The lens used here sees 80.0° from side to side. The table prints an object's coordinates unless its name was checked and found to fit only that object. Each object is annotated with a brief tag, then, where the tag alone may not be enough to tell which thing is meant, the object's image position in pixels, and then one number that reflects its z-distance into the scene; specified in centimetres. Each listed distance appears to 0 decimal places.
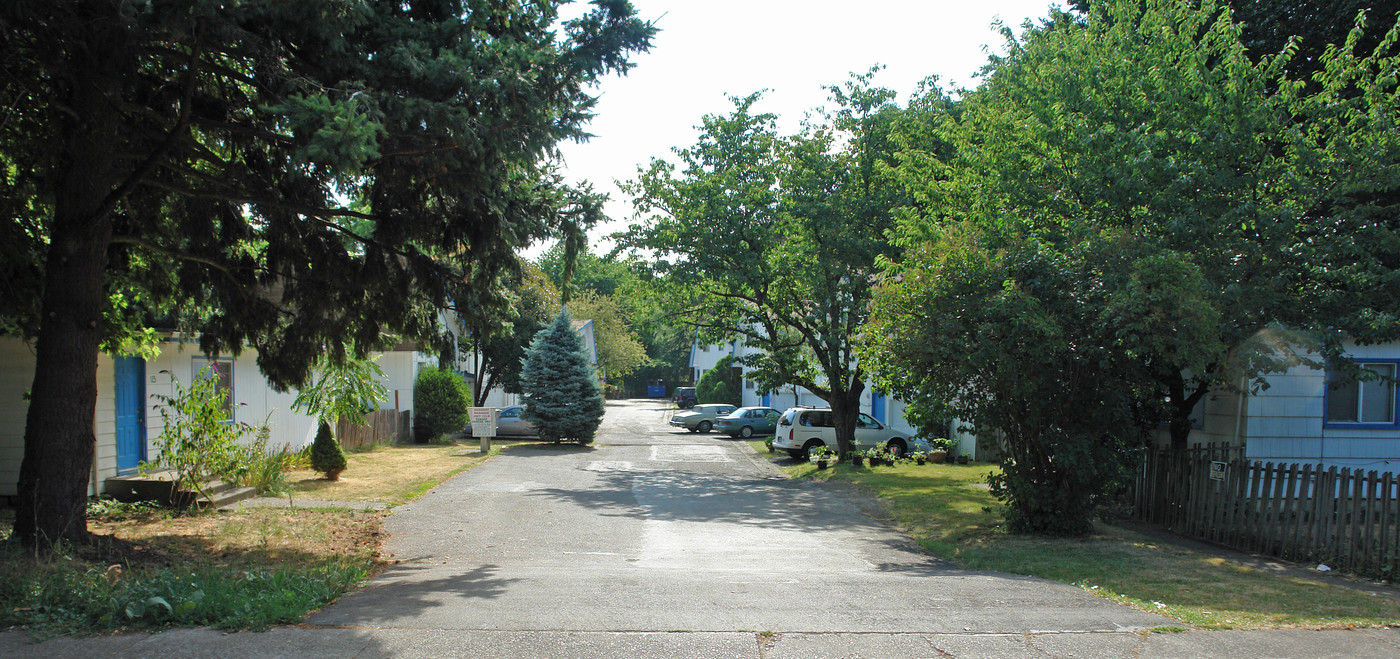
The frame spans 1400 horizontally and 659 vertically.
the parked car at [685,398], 5669
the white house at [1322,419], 1299
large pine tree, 730
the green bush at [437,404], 2683
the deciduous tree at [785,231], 1972
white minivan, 2327
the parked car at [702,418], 3759
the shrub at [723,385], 4831
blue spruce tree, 2795
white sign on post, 2434
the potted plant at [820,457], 2139
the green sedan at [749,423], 3406
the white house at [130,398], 1172
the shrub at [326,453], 1586
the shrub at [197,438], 1160
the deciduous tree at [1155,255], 1004
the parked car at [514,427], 3088
